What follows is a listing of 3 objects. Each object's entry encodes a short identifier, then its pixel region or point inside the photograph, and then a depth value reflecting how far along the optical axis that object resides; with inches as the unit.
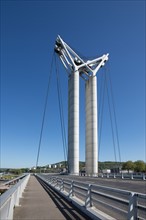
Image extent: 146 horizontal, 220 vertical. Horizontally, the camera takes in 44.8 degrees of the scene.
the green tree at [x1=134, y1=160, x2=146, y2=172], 3361.8
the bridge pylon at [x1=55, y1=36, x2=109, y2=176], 1776.5
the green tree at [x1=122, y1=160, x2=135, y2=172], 3550.0
